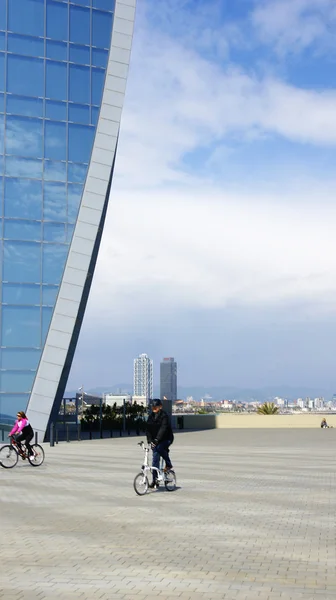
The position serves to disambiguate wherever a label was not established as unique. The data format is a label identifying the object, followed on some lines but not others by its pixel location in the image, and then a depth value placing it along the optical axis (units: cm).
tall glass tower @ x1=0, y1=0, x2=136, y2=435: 3709
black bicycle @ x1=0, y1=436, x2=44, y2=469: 2223
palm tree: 6675
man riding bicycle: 1577
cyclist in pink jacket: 2180
